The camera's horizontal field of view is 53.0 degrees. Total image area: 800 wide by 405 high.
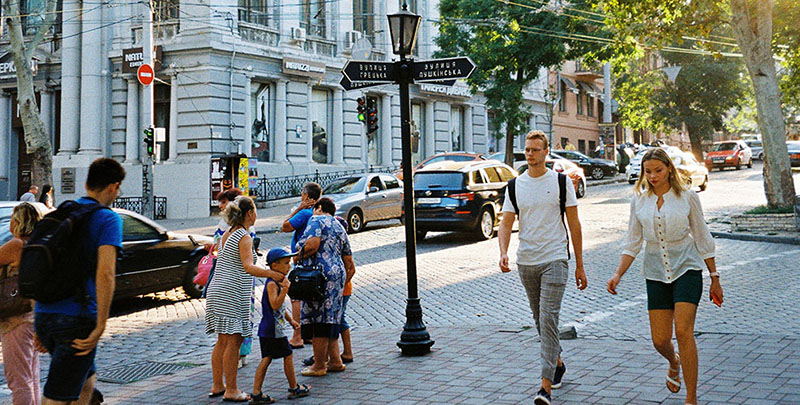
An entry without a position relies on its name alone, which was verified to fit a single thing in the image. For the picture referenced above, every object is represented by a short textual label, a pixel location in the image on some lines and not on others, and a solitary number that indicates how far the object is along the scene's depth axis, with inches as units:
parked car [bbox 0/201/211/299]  424.5
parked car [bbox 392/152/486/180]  1231.1
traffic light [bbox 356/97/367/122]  1081.1
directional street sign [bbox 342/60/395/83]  331.6
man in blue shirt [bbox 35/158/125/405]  171.0
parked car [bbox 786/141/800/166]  1728.6
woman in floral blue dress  278.8
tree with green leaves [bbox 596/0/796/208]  712.4
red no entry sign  982.4
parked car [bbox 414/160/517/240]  700.0
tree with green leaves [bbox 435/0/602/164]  1314.0
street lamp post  311.0
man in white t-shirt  238.1
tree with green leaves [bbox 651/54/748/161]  1955.0
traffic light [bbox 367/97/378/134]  1083.3
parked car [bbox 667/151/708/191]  1130.6
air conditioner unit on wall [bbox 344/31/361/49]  1392.7
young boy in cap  249.1
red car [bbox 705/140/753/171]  1759.4
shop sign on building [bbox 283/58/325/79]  1247.5
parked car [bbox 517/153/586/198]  1081.0
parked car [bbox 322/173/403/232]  823.1
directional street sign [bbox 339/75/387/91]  337.8
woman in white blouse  217.8
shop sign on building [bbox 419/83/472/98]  1534.2
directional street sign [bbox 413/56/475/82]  324.5
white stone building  1165.1
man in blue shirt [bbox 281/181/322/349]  309.0
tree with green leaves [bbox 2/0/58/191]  801.6
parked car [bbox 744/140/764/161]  2187.5
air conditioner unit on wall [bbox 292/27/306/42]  1283.2
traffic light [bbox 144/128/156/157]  944.3
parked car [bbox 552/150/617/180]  1558.8
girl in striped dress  251.6
